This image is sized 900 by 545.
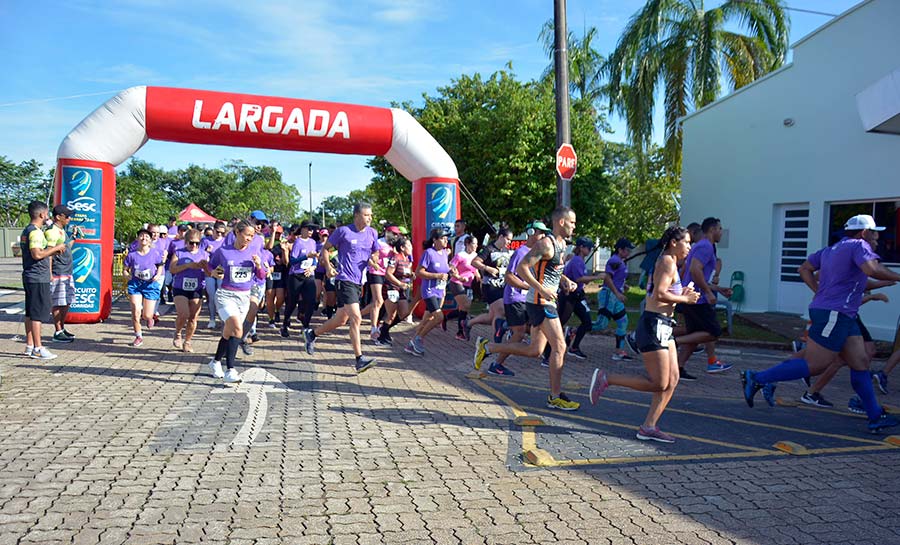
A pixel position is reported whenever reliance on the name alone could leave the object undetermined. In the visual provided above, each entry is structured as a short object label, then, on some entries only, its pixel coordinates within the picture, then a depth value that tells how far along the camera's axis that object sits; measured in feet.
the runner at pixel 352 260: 26.71
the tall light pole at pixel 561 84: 38.34
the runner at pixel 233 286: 23.66
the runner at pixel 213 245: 36.40
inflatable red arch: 38.09
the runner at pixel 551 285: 20.21
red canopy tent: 101.30
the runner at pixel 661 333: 17.19
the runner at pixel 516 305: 24.81
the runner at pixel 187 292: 30.60
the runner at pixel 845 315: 19.03
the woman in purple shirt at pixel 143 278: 31.53
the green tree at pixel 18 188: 192.65
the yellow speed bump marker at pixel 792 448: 16.90
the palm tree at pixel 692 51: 69.10
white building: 40.14
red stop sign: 37.48
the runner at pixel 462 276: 34.35
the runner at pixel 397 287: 32.99
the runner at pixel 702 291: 26.37
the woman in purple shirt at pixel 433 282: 31.09
